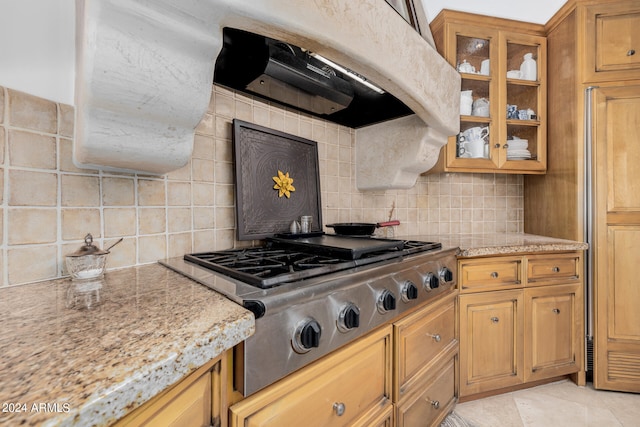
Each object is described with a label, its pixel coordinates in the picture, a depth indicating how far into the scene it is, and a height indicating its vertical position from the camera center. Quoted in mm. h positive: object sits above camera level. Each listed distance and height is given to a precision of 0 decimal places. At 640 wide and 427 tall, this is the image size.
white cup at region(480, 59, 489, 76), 1954 +1004
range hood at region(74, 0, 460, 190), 632 +411
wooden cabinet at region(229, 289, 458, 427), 627 -506
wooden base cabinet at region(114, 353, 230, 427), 394 -308
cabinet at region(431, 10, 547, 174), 1884 +863
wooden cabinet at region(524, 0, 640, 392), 1670 +240
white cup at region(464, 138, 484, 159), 1950 +431
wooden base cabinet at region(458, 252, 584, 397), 1513 -642
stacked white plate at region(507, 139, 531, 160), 2021 +429
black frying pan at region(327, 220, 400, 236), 1469 -99
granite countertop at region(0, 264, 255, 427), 282 -185
